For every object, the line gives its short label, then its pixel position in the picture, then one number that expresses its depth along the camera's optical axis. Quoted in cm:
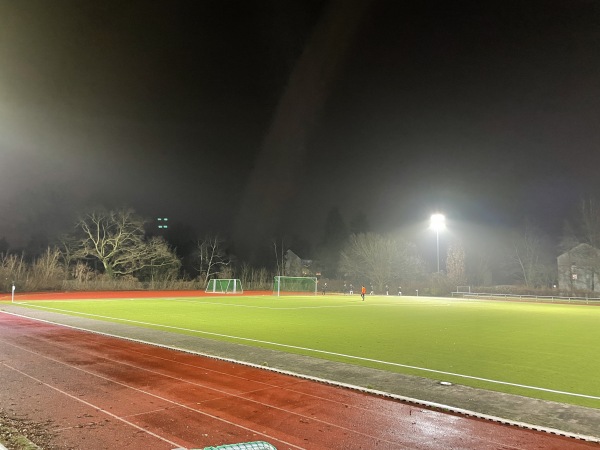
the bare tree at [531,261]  6225
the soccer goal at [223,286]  5213
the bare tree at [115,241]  5172
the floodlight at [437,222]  5222
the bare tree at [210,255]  6450
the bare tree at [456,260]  6776
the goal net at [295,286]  5684
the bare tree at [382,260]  6619
